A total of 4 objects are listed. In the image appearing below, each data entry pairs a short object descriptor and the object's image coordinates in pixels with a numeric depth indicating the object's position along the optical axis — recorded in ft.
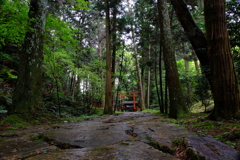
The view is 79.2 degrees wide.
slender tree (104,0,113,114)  31.73
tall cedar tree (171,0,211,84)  19.47
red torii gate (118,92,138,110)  56.05
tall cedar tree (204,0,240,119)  10.98
